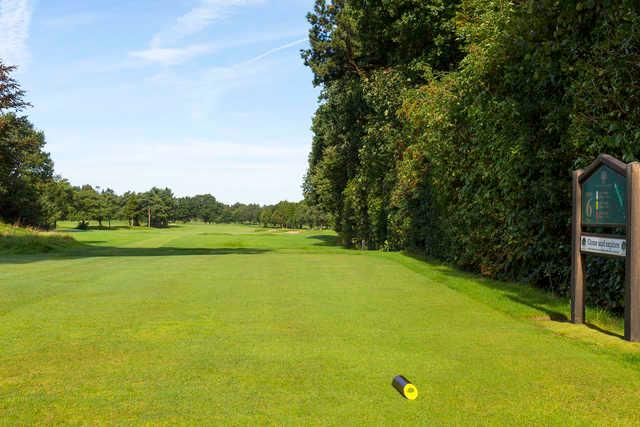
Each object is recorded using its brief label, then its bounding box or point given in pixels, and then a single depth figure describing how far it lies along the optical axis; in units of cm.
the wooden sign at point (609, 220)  603
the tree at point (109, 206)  11395
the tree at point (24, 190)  5422
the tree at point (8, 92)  2600
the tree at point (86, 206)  10488
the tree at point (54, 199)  6602
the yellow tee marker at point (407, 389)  401
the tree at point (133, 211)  12388
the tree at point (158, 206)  12875
